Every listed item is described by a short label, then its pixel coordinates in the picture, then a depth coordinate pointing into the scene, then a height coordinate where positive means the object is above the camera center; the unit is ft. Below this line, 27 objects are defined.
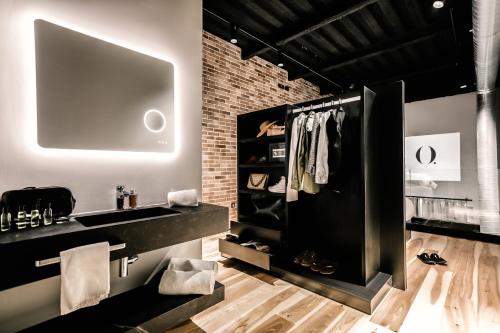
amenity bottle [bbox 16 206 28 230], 4.31 -0.88
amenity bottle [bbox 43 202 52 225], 4.63 -0.88
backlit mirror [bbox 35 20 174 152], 5.19 +1.73
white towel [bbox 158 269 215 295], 6.08 -2.87
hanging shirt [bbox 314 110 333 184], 7.98 +0.21
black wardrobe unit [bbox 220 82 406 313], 7.56 -1.62
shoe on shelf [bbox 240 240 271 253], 9.59 -3.18
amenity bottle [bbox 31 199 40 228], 4.50 -0.88
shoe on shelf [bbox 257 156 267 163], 10.81 +0.25
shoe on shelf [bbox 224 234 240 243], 10.64 -3.14
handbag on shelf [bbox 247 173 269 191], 10.90 -0.68
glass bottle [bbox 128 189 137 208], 6.21 -0.81
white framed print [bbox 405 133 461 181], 14.83 +0.37
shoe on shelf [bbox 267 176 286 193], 10.06 -0.89
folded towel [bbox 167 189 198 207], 6.57 -0.85
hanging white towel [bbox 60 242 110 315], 4.04 -1.80
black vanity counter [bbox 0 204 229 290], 3.63 -1.25
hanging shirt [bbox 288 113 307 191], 8.76 +0.27
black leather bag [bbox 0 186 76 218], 4.45 -0.57
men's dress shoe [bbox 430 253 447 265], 10.08 -3.95
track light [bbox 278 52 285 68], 13.64 +5.87
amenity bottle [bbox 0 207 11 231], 4.23 -0.87
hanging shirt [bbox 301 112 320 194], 8.66 +0.10
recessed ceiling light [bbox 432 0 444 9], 9.25 +5.93
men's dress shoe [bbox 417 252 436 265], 10.12 -3.99
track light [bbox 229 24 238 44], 11.43 +6.16
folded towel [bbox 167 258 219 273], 6.82 -2.71
